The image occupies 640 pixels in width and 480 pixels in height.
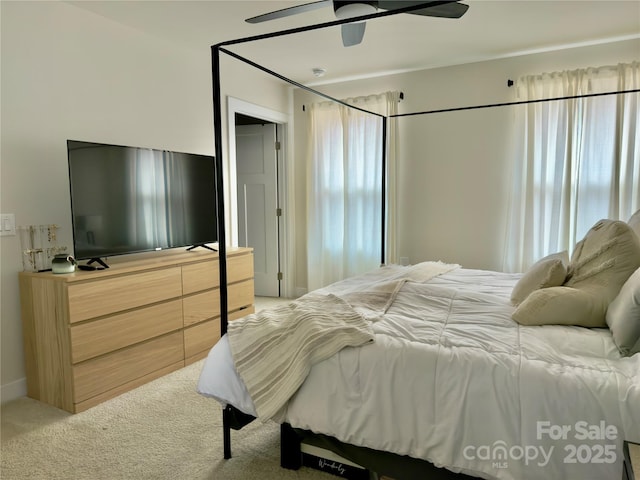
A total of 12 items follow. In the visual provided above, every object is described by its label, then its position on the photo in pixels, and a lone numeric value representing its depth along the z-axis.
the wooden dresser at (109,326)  2.44
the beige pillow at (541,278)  2.12
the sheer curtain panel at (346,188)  4.55
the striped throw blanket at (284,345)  1.68
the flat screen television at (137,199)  2.65
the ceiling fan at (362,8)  2.00
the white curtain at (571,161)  3.54
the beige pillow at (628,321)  1.58
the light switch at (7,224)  2.53
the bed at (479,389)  1.36
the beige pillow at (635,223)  2.24
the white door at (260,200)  5.21
